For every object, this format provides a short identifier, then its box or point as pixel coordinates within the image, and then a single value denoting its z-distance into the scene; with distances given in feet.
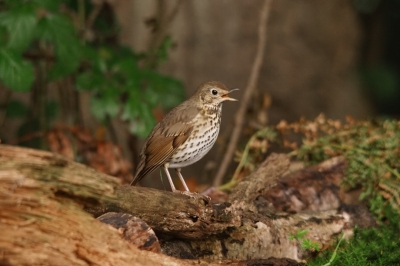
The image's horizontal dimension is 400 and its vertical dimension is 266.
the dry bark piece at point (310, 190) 23.36
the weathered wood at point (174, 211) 17.04
